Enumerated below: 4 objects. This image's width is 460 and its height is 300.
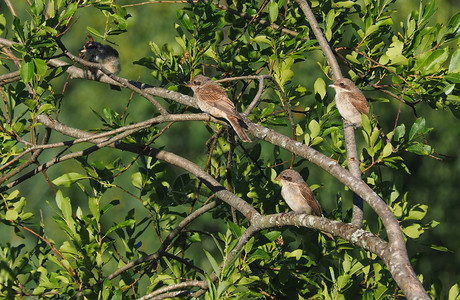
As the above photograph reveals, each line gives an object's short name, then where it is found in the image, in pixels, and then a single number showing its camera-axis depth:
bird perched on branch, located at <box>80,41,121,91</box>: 13.50
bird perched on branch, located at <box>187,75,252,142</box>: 8.22
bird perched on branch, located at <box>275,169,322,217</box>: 8.42
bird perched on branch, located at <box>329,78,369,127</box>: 8.92
